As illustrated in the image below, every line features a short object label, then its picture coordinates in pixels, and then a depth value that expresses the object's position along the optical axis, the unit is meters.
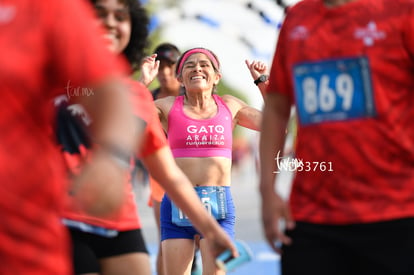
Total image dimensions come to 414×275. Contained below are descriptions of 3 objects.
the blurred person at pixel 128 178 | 6.98
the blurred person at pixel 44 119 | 4.43
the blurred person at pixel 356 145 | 6.37
